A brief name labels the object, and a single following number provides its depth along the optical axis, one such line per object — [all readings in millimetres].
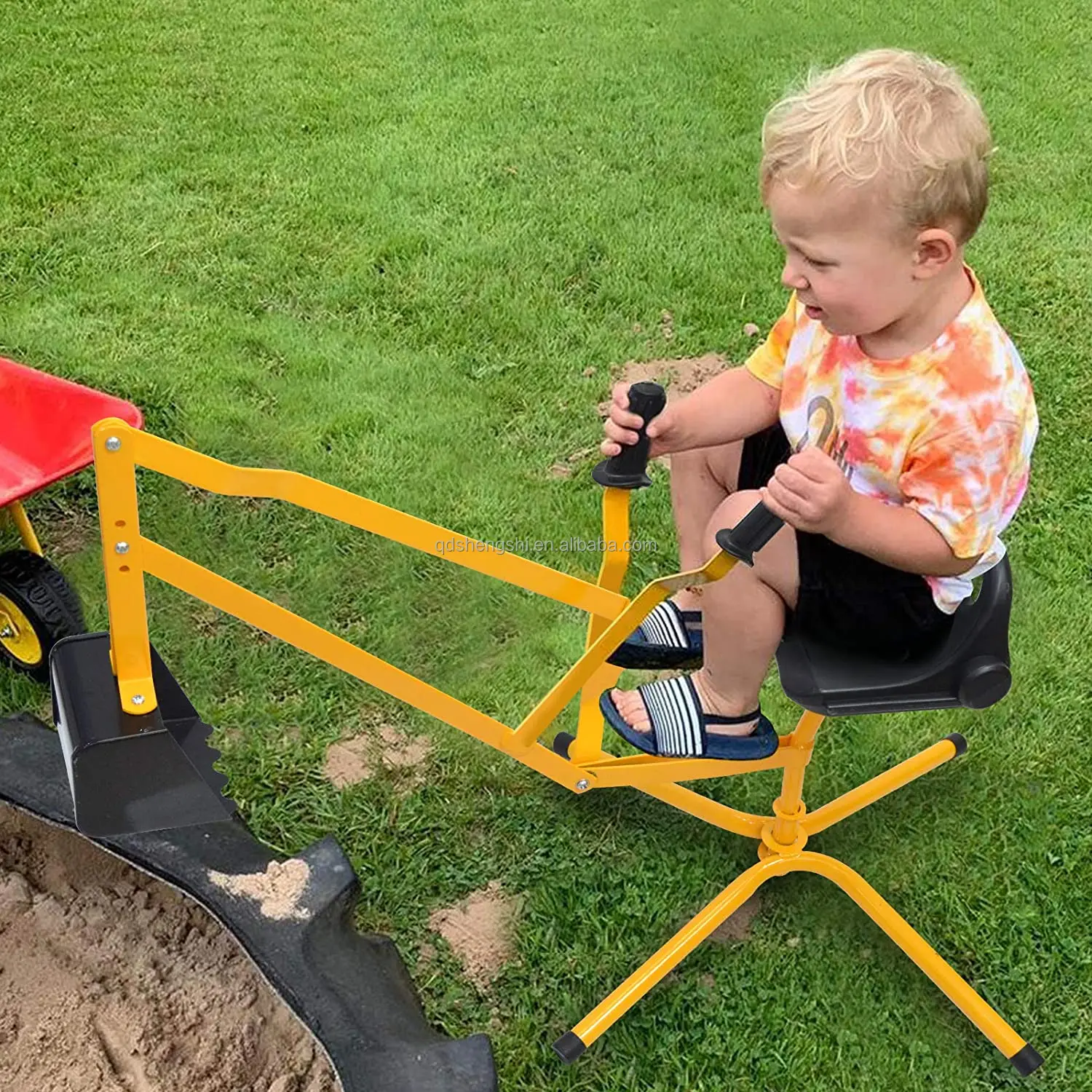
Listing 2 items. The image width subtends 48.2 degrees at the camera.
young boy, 1482
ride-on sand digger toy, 1481
